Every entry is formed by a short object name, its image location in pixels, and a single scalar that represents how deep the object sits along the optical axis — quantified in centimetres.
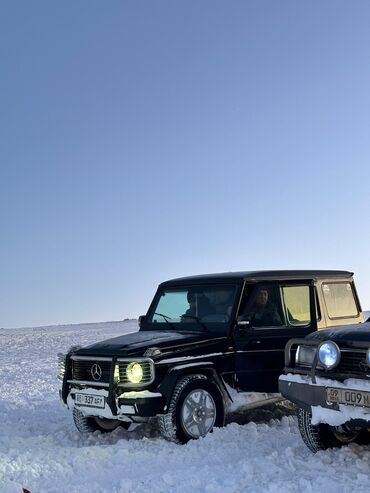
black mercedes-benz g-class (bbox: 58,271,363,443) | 680
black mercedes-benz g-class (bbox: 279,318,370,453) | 516
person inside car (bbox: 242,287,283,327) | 779
